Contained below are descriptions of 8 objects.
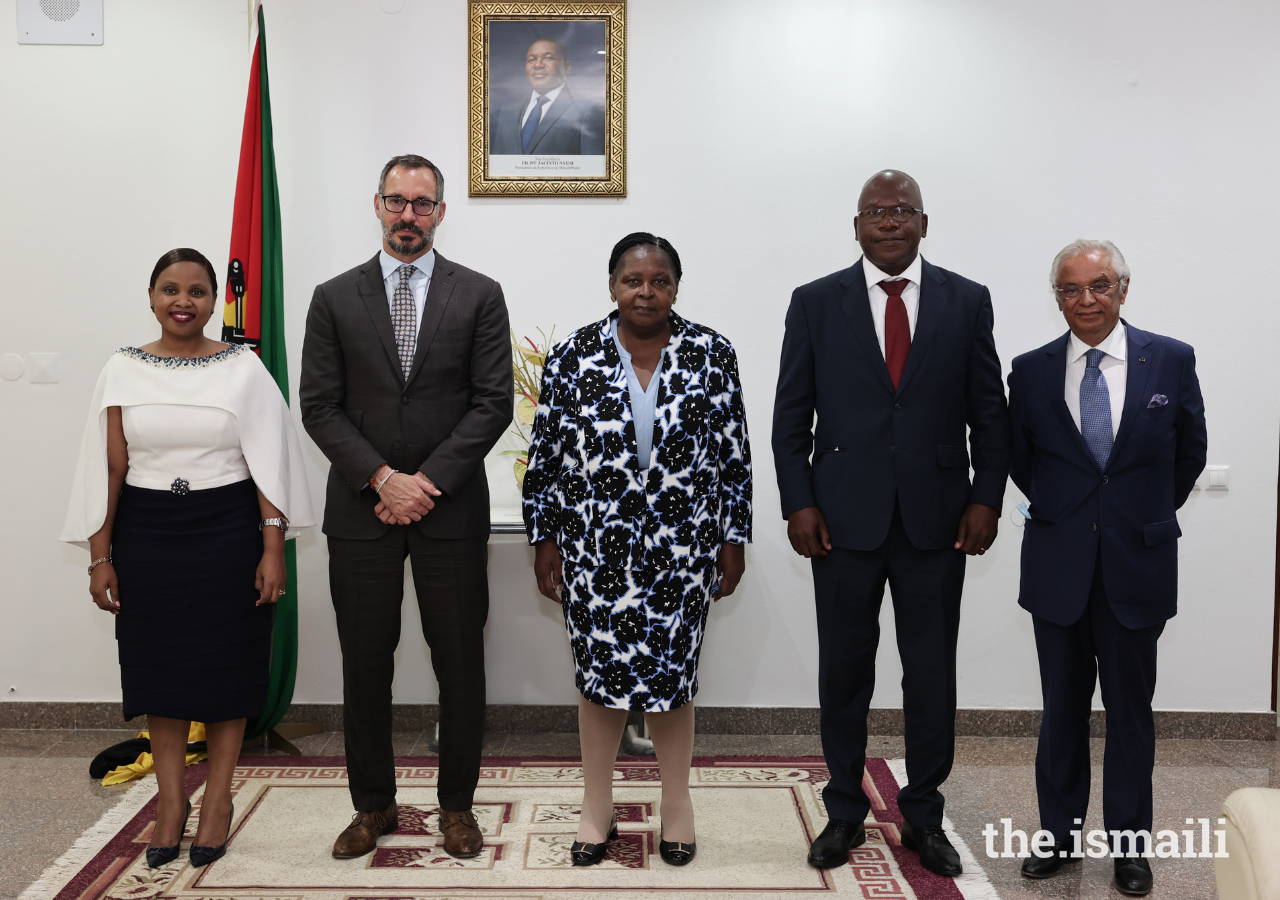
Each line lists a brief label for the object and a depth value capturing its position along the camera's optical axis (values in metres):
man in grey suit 2.86
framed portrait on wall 3.99
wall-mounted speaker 4.00
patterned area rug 2.71
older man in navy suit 2.68
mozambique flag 3.75
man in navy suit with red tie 2.75
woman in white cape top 2.79
